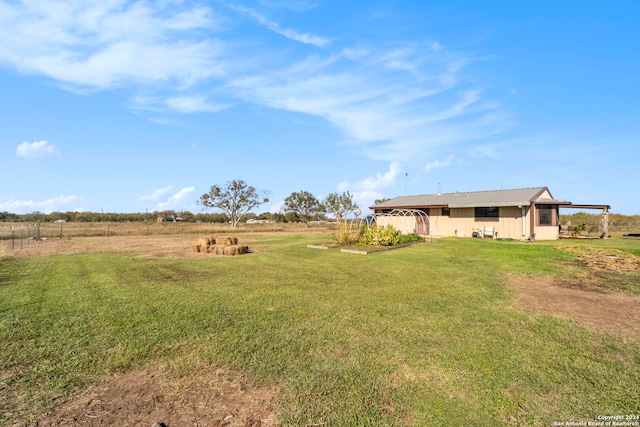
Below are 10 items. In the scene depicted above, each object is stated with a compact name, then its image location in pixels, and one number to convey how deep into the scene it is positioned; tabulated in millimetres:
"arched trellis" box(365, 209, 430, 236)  23822
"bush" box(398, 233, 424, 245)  17503
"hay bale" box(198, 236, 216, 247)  15338
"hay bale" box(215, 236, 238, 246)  15758
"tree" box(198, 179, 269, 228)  51406
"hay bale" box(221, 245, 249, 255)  13867
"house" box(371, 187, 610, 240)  19531
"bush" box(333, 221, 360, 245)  17109
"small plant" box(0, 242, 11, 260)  12255
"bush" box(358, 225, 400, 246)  15914
